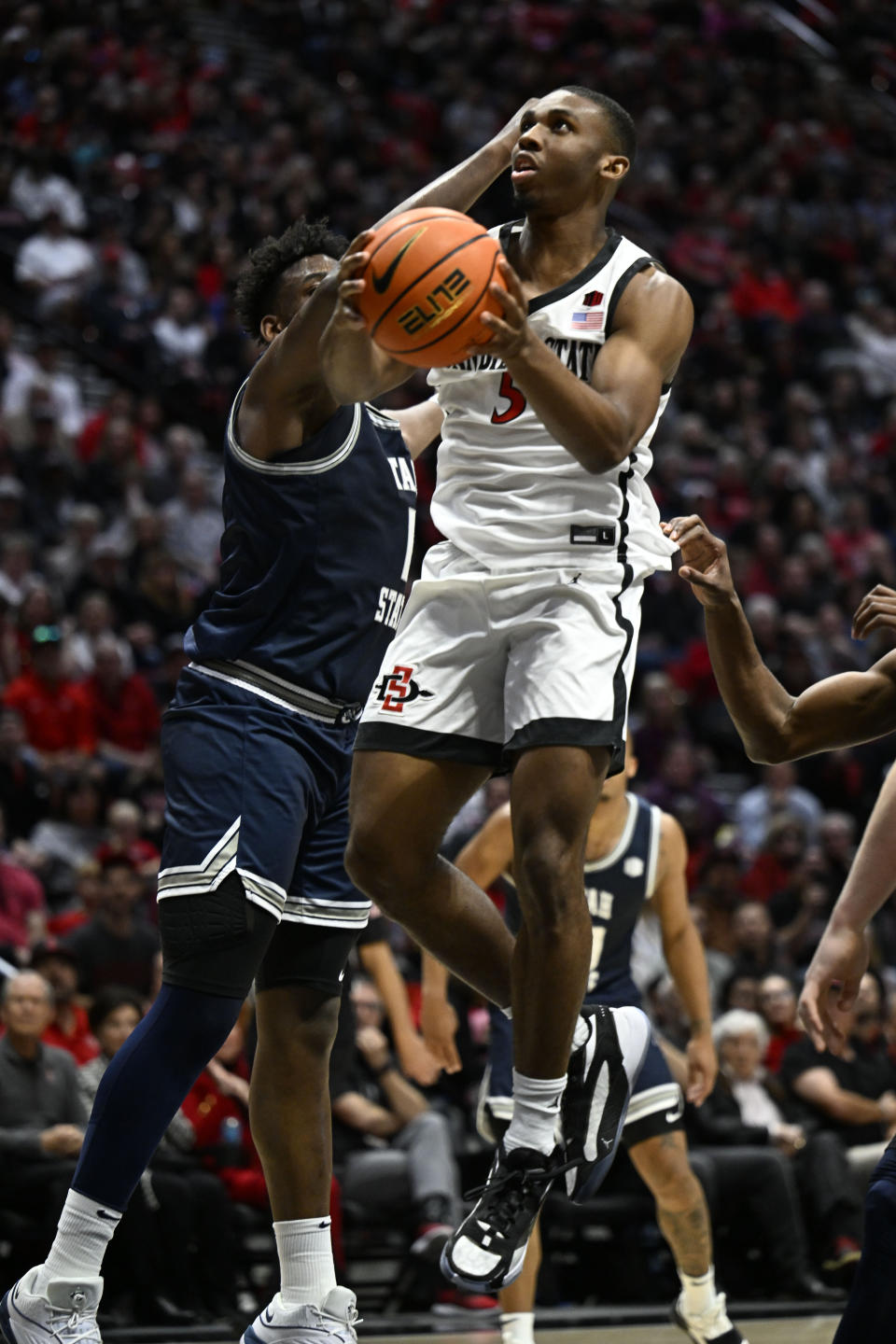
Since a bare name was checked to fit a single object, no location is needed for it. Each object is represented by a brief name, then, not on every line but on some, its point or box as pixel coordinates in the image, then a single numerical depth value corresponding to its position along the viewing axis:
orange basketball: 7.09
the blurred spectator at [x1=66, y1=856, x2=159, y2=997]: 17.48
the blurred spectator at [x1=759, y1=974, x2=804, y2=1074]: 19.66
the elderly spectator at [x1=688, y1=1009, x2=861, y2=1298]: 17.03
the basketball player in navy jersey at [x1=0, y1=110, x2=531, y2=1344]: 8.09
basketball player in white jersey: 7.73
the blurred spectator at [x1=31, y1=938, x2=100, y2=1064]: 16.45
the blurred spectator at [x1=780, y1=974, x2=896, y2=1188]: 18.58
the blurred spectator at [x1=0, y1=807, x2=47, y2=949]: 18.33
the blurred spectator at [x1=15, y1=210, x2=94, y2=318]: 27.34
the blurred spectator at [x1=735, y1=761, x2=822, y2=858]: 26.17
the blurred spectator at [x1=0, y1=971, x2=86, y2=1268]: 14.44
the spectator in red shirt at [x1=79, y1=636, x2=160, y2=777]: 21.86
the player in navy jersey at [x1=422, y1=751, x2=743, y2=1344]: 12.20
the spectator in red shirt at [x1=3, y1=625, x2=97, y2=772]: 21.53
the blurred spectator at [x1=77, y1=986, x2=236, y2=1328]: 14.42
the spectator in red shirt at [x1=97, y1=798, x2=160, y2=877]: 19.16
